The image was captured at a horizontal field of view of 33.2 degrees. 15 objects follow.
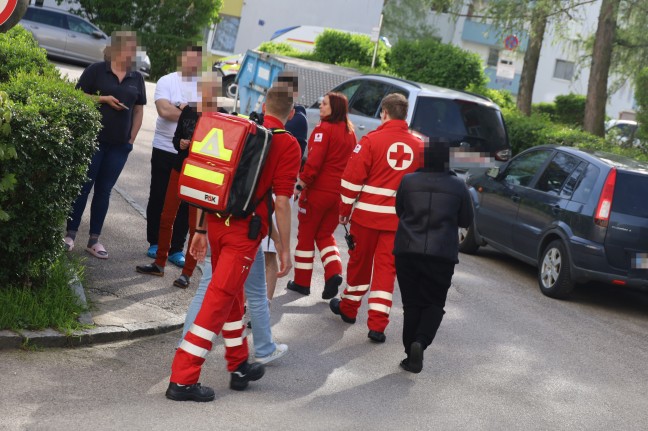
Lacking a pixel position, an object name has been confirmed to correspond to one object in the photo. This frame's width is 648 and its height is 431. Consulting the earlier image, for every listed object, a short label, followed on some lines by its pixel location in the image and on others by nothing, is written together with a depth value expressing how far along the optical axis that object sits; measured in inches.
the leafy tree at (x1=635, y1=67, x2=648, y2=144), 760.3
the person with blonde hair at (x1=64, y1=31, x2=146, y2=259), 362.9
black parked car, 433.1
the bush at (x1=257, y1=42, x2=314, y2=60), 1211.2
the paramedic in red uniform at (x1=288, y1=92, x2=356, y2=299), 362.3
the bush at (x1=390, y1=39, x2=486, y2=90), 1067.3
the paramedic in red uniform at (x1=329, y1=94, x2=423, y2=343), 329.1
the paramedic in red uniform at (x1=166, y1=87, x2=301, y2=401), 242.8
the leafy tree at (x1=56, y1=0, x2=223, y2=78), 1363.2
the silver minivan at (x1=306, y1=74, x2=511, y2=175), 582.9
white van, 1352.1
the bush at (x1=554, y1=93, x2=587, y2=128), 1619.1
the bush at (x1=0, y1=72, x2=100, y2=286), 274.1
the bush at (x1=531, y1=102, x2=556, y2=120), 1638.8
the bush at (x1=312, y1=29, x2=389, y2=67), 1205.1
